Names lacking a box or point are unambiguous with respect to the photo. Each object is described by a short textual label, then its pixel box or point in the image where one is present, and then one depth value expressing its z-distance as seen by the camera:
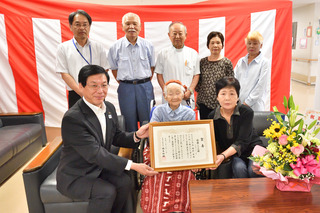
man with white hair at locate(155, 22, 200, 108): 2.69
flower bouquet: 1.37
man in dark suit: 1.59
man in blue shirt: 2.68
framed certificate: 1.73
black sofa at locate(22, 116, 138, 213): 1.82
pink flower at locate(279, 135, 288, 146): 1.39
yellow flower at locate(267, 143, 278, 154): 1.44
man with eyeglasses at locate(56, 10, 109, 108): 2.46
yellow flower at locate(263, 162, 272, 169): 1.44
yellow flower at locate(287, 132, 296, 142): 1.38
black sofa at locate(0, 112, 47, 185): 2.68
